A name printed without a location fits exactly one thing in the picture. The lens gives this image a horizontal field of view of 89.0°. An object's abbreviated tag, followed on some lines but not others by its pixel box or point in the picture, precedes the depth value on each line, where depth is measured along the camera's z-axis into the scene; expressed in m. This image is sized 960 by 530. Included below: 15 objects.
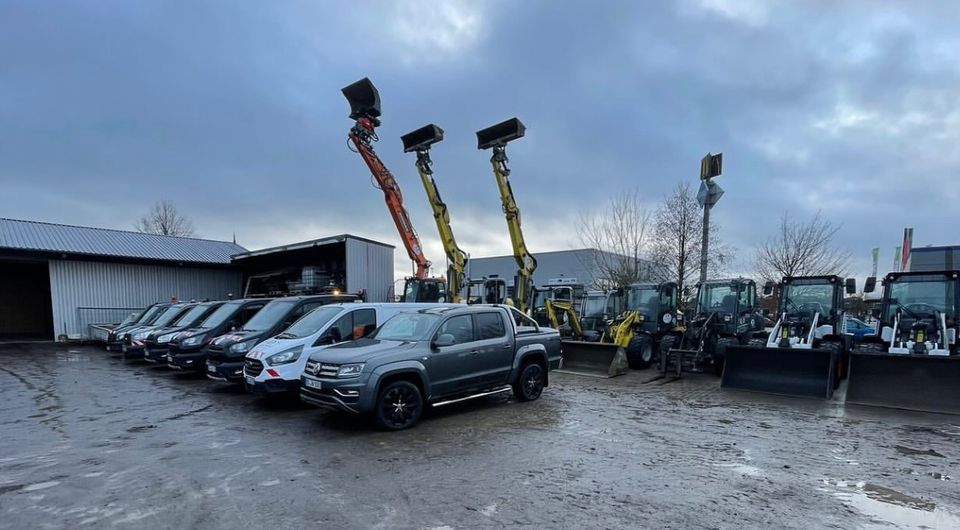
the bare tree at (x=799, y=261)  23.80
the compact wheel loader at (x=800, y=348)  9.12
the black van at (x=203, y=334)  10.88
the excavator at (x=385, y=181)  17.83
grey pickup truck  6.43
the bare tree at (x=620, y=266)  23.69
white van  7.83
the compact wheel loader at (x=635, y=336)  11.76
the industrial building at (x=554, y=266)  30.11
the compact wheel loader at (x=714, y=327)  11.53
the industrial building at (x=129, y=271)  20.25
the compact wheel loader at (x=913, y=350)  7.93
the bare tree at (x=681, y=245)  21.16
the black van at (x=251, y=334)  9.26
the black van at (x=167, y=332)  12.17
